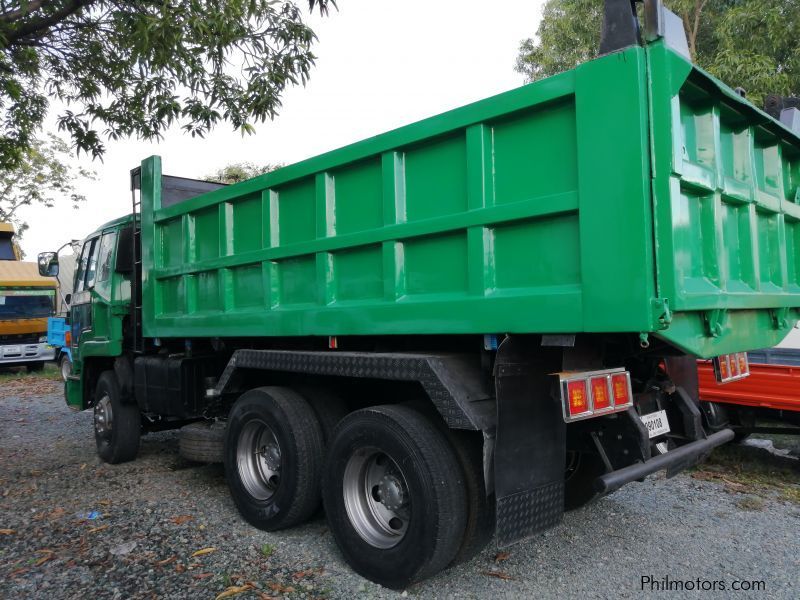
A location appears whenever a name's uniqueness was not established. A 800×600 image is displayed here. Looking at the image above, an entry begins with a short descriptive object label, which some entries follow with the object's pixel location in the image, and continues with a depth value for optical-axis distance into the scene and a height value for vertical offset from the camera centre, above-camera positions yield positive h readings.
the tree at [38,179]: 22.91 +6.15
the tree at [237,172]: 21.78 +5.93
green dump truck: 2.38 +0.12
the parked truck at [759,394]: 4.74 -0.65
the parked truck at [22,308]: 14.43 +0.69
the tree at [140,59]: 4.72 +2.51
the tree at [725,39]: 7.96 +4.30
